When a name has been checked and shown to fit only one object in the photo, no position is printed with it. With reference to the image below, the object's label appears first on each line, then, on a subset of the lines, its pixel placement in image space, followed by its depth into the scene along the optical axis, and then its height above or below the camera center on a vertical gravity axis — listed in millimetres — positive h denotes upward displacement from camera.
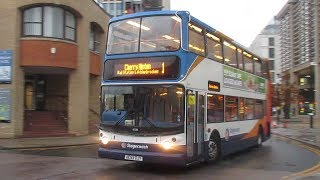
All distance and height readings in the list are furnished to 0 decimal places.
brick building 25391 +2404
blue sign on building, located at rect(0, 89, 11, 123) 25172 +140
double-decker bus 12766 +508
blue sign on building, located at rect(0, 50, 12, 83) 25375 +2223
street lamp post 66362 +1022
